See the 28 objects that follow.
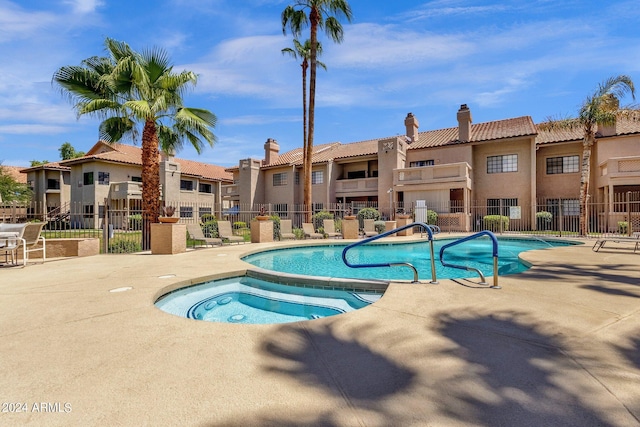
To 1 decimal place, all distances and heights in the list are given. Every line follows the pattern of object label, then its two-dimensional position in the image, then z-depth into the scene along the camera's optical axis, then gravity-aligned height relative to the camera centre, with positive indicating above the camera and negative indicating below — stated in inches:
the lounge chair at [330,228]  723.8 -37.8
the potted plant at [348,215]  723.4 -7.4
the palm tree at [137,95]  470.6 +187.7
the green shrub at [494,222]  895.1 -30.7
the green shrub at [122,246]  466.9 -50.9
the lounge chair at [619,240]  384.3 -37.7
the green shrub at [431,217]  924.0 -16.0
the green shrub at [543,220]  896.9 -25.8
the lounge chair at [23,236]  316.2 -23.8
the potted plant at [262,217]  611.5 -9.0
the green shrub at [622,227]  732.3 -38.8
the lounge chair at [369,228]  760.3 -39.7
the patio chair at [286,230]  674.2 -39.8
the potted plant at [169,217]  439.7 -6.0
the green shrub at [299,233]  718.7 -48.1
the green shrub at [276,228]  690.9 -35.7
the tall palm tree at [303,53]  996.6 +508.7
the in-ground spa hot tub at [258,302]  203.3 -65.8
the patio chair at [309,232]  709.3 -45.1
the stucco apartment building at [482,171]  887.1 +126.1
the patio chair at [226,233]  583.8 -39.2
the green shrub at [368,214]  952.6 -6.6
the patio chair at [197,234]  533.0 -37.0
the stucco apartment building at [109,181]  1192.2 +134.2
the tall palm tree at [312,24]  807.1 +513.6
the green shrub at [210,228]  714.8 -36.2
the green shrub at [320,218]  914.4 -17.4
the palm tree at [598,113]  720.3 +233.7
